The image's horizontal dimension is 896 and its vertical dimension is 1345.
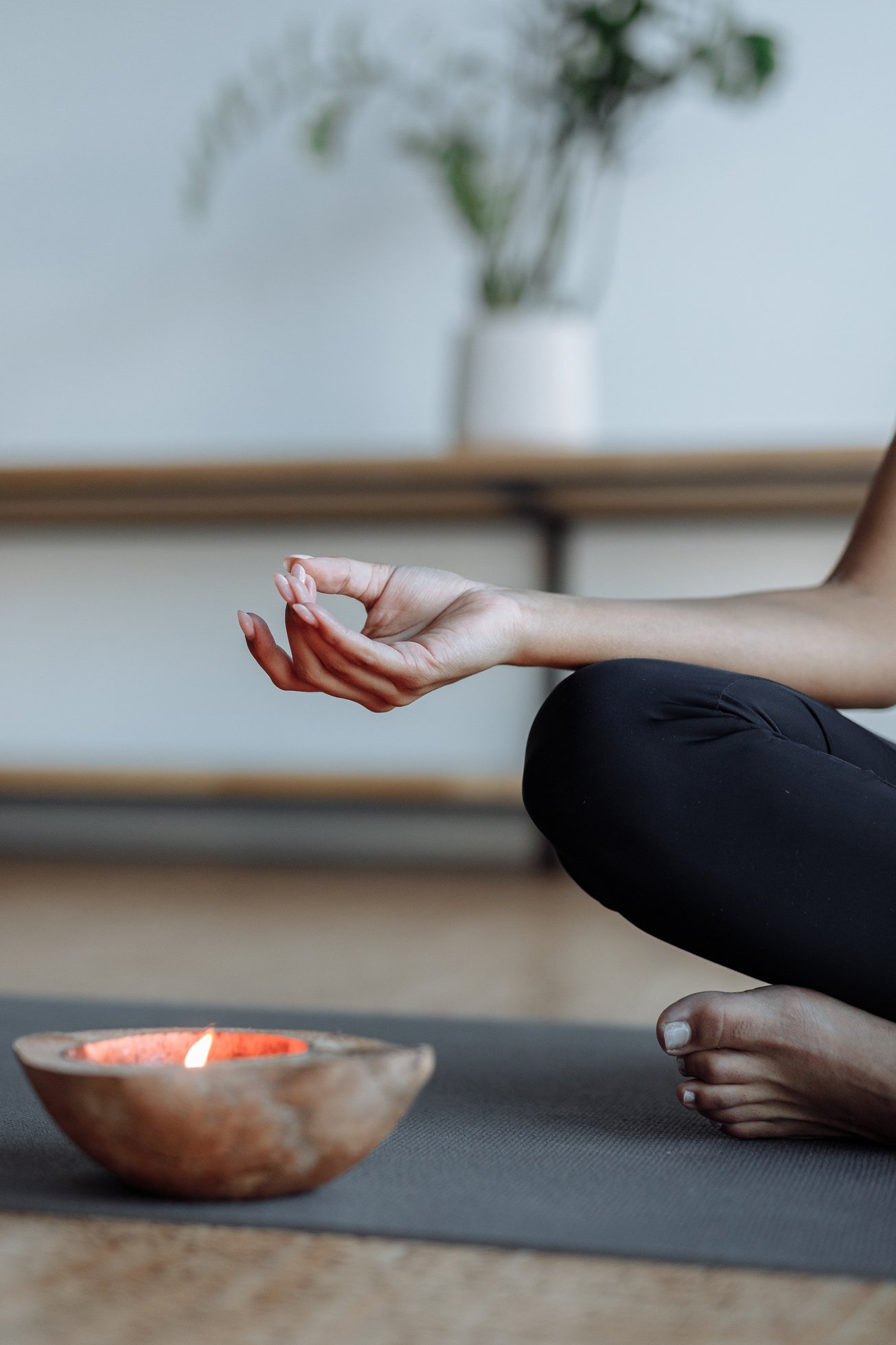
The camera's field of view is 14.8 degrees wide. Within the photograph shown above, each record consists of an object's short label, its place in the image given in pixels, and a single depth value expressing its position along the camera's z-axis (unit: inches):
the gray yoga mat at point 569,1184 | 57.5
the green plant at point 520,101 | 125.0
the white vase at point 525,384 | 126.0
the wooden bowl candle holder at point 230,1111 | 56.8
